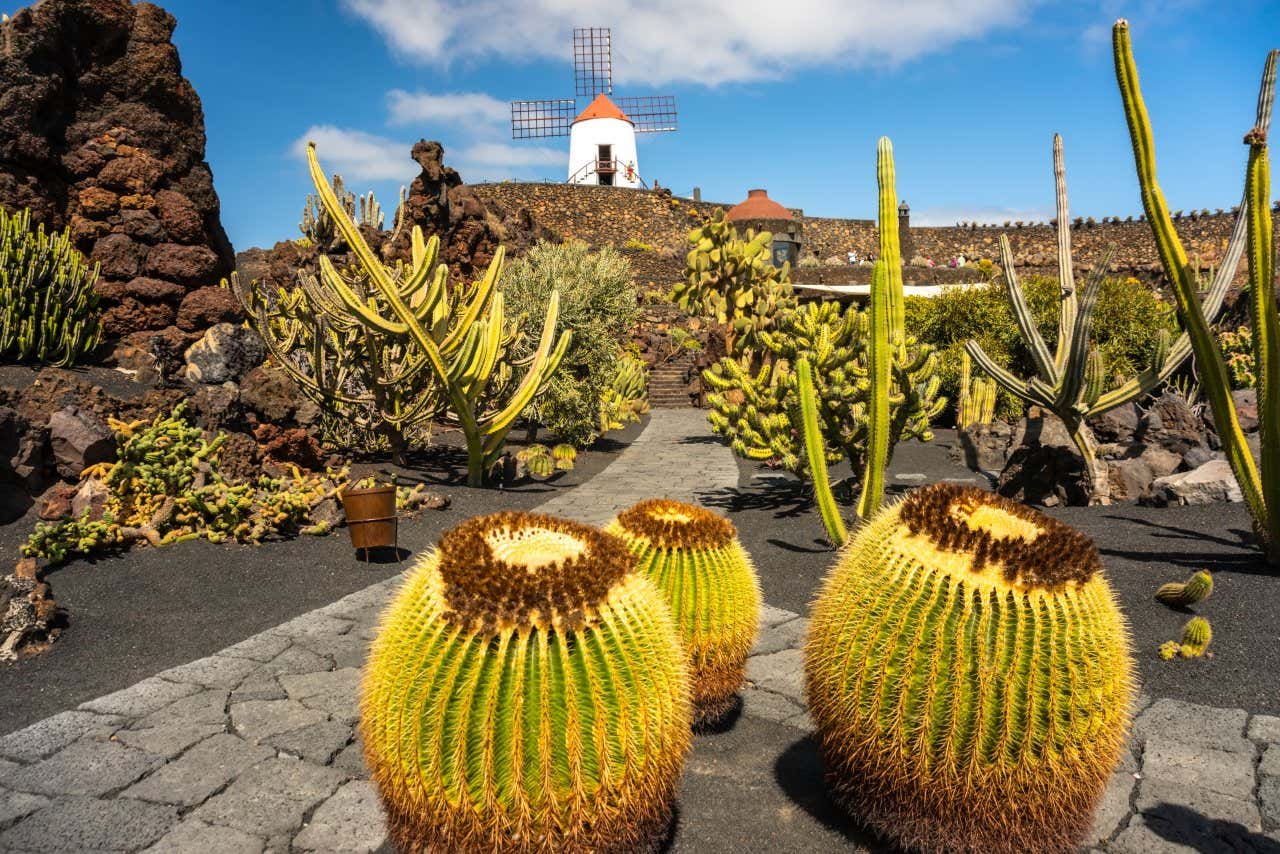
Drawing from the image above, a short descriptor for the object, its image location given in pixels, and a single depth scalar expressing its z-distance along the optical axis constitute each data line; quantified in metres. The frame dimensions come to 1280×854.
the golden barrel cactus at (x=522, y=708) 2.17
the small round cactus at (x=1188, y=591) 4.93
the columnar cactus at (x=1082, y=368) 8.26
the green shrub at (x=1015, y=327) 14.68
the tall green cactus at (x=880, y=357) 4.68
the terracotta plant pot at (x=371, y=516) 6.51
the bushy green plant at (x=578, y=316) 13.73
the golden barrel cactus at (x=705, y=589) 3.34
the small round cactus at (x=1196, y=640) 4.40
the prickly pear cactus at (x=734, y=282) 15.18
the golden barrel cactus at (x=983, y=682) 2.37
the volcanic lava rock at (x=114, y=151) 10.96
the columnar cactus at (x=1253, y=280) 5.12
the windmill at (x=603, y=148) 57.06
